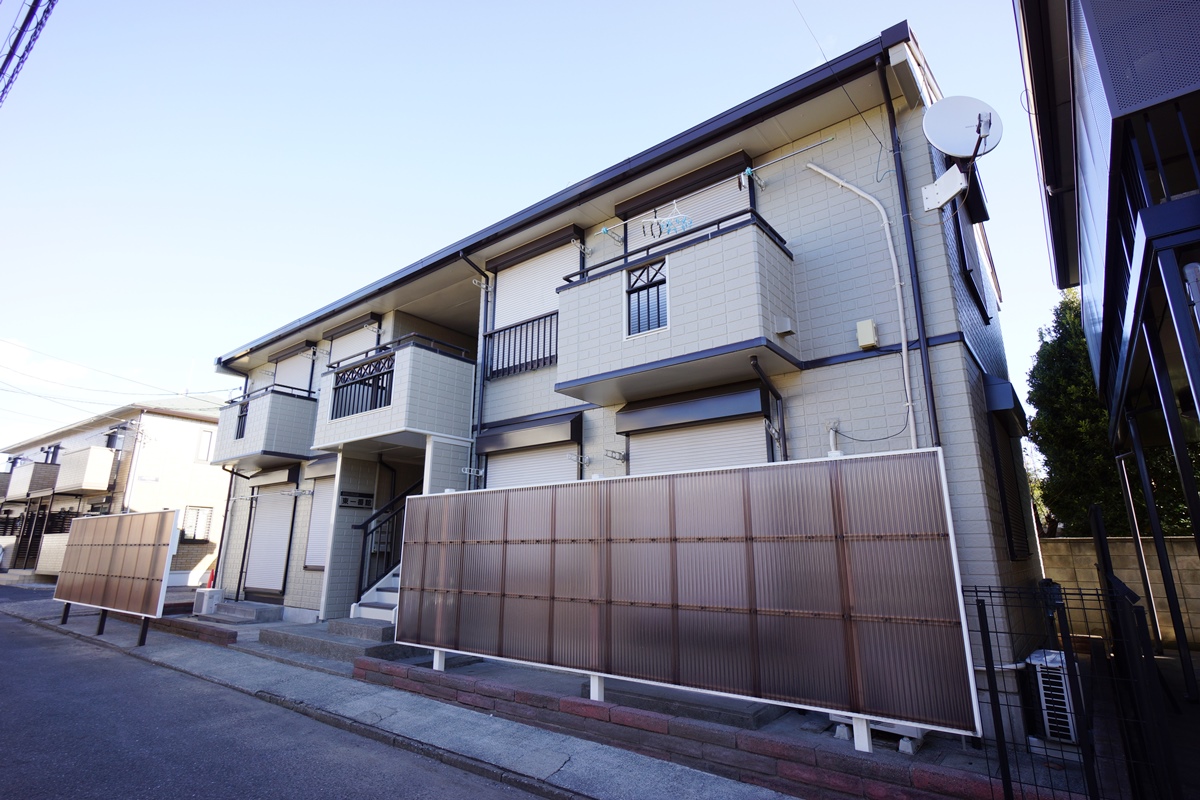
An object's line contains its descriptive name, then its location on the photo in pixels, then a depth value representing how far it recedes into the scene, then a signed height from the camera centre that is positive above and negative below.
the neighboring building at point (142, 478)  21.56 +2.79
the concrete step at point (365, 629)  8.04 -1.03
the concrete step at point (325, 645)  7.47 -1.20
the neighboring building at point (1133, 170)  3.06 +2.37
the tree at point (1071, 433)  11.12 +2.30
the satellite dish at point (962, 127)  5.68 +4.06
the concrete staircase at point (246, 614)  11.05 -1.14
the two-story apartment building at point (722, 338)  6.14 +2.66
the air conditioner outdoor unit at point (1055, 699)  4.68 -1.16
